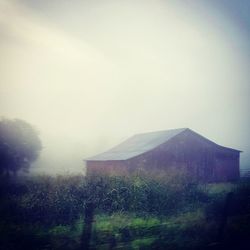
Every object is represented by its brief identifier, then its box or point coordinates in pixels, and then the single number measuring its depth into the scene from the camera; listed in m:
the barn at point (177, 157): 24.22
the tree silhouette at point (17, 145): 27.56
